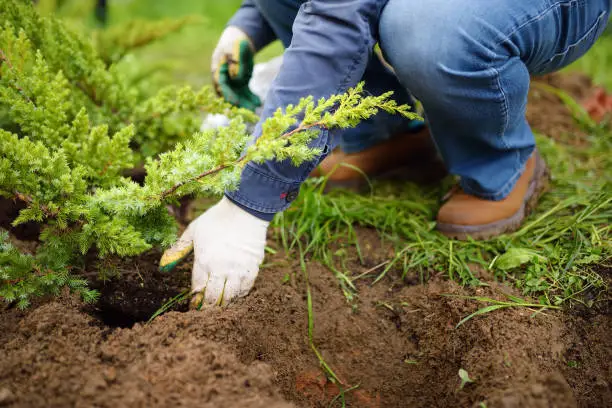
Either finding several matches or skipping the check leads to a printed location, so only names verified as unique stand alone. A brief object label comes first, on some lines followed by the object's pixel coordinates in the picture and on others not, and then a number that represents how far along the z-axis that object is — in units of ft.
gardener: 4.66
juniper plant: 3.95
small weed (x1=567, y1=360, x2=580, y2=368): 4.55
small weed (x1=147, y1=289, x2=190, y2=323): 4.78
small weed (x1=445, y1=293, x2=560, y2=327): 4.84
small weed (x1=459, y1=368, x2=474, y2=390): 4.24
